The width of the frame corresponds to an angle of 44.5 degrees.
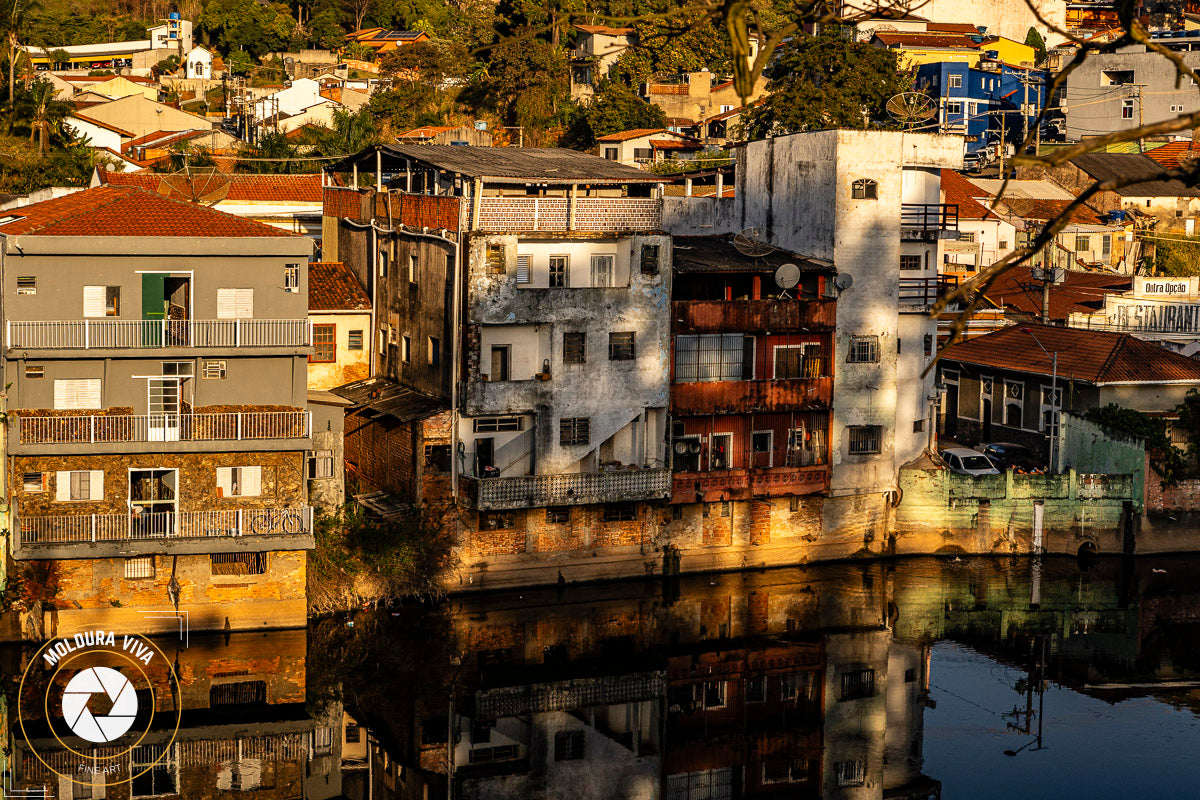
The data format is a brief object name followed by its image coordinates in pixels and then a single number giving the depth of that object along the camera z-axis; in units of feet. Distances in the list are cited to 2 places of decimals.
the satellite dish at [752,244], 159.12
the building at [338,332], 163.43
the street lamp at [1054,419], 172.55
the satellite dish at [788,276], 151.02
